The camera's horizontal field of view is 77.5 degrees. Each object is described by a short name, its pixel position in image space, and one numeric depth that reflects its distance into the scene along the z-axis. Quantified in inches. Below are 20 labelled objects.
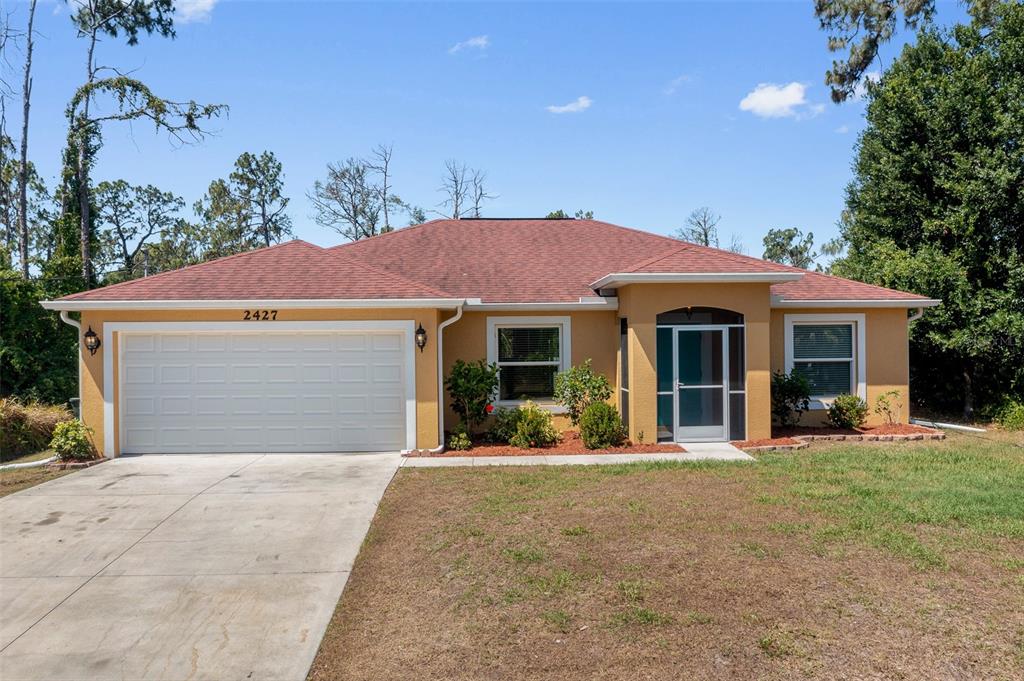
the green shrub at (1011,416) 561.0
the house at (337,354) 430.6
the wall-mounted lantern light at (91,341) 426.9
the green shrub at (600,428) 446.0
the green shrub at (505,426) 470.3
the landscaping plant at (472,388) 465.7
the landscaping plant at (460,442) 449.1
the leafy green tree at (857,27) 685.9
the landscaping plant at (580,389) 472.4
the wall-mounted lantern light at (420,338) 437.7
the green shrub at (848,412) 496.7
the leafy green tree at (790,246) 1782.7
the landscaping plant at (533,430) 458.0
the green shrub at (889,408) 521.7
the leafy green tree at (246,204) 1507.1
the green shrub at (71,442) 415.5
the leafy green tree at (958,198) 572.4
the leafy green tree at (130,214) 1635.1
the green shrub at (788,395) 492.4
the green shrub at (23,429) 479.8
